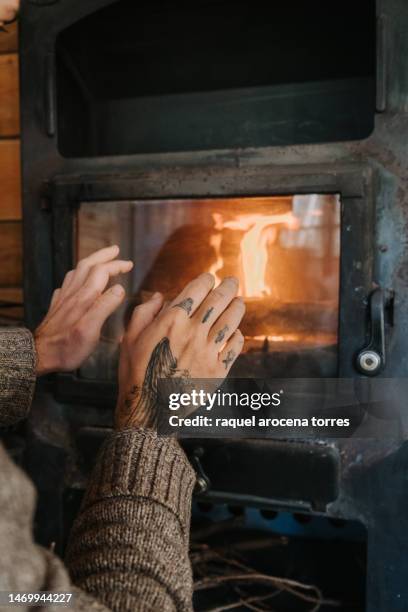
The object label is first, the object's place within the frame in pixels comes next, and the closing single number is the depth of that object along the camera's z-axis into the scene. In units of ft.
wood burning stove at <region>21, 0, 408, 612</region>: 2.70
